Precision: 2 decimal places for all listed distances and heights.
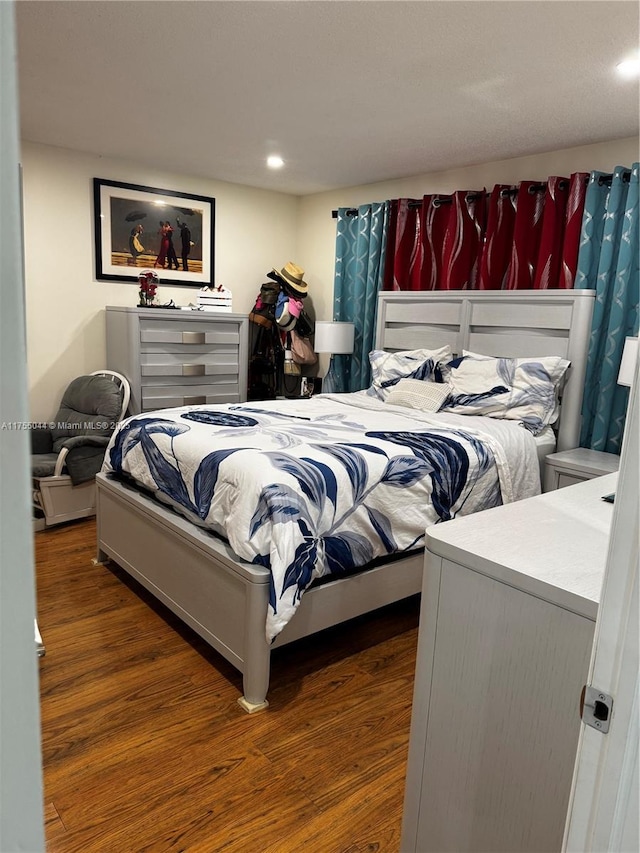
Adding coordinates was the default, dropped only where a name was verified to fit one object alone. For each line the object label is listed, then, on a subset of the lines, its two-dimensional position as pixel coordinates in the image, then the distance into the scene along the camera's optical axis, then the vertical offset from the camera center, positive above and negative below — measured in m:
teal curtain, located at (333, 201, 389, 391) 4.70 +0.28
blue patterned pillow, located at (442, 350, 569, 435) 3.43 -0.39
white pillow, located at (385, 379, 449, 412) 3.63 -0.46
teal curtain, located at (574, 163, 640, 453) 3.33 +0.23
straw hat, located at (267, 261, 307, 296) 5.21 +0.27
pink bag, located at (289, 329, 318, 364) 5.18 -0.32
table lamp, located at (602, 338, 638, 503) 2.89 -0.17
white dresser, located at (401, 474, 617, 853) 1.10 -0.68
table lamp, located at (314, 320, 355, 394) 4.73 -0.19
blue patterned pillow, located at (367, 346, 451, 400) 3.93 -0.33
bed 2.15 -0.75
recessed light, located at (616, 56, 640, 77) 2.48 +1.05
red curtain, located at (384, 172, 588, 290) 3.65 +0.53
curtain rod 3.42 +0.81
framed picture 4.43 +0.52
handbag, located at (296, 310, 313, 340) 5.22 -0.13
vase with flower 4.37 +0.10
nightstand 3.09 -0.71
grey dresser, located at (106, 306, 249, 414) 4.18 -0.36
